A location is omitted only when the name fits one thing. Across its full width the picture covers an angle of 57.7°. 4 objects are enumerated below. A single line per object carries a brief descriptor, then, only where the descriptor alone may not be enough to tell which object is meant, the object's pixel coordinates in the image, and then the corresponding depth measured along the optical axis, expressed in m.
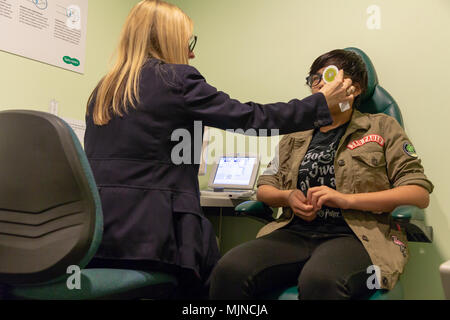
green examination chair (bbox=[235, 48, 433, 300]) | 1.08
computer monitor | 2.23
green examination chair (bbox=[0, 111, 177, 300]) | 0.85
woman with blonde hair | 1.01
